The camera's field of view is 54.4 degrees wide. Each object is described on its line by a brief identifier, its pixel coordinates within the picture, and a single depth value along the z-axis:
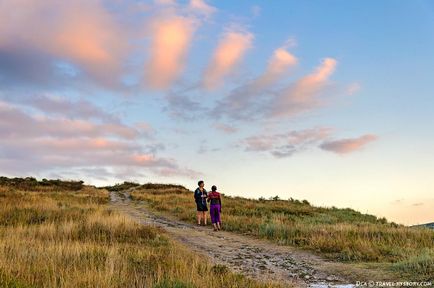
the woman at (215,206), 21.03
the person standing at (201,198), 22.80
